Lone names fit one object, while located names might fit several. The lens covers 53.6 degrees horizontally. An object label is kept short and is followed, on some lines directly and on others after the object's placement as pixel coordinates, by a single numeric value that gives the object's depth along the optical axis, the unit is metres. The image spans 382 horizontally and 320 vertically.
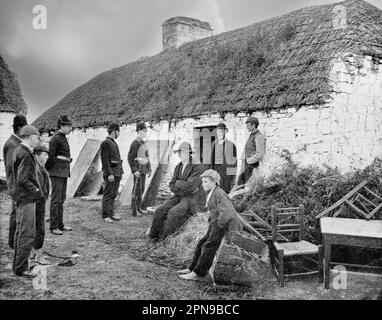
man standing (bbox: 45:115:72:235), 6.73
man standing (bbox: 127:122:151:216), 8.64
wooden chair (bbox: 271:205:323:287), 4.77
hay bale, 4.71
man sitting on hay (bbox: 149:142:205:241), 6.25
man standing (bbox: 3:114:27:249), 5.44
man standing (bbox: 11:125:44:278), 4.66
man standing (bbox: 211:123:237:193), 7.56
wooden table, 4.53
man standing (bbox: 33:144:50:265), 5.41
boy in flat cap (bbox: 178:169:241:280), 4.88
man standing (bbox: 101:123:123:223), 7.69
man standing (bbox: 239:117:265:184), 7.11
